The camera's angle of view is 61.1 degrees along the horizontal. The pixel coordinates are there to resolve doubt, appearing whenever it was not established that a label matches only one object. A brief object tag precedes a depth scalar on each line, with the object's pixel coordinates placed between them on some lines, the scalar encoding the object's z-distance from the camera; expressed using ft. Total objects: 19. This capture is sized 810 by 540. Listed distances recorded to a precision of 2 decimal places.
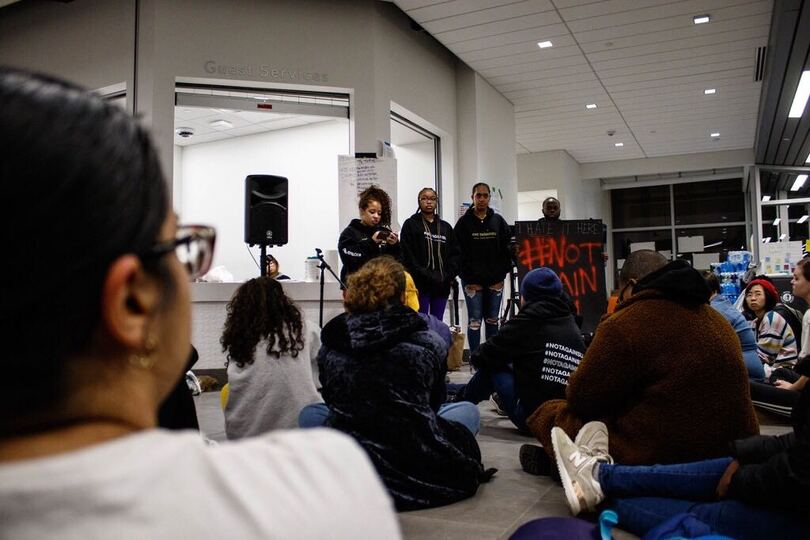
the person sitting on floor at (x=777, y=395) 10.80
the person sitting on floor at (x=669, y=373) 6.68
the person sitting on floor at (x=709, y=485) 5.49
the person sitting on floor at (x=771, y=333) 14.44
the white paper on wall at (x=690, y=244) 45.68
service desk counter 18.84
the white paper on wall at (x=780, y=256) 26.02
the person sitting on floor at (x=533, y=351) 10.37
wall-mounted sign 18.34
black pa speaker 17.48
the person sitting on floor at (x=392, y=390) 7.40
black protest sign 20.49
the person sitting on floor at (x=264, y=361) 8.97
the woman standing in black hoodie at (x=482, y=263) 18.53
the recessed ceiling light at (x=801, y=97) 23.11
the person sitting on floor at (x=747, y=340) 12.12
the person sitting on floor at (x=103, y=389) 1.30
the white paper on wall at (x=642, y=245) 46.06
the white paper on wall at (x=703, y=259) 45.16
